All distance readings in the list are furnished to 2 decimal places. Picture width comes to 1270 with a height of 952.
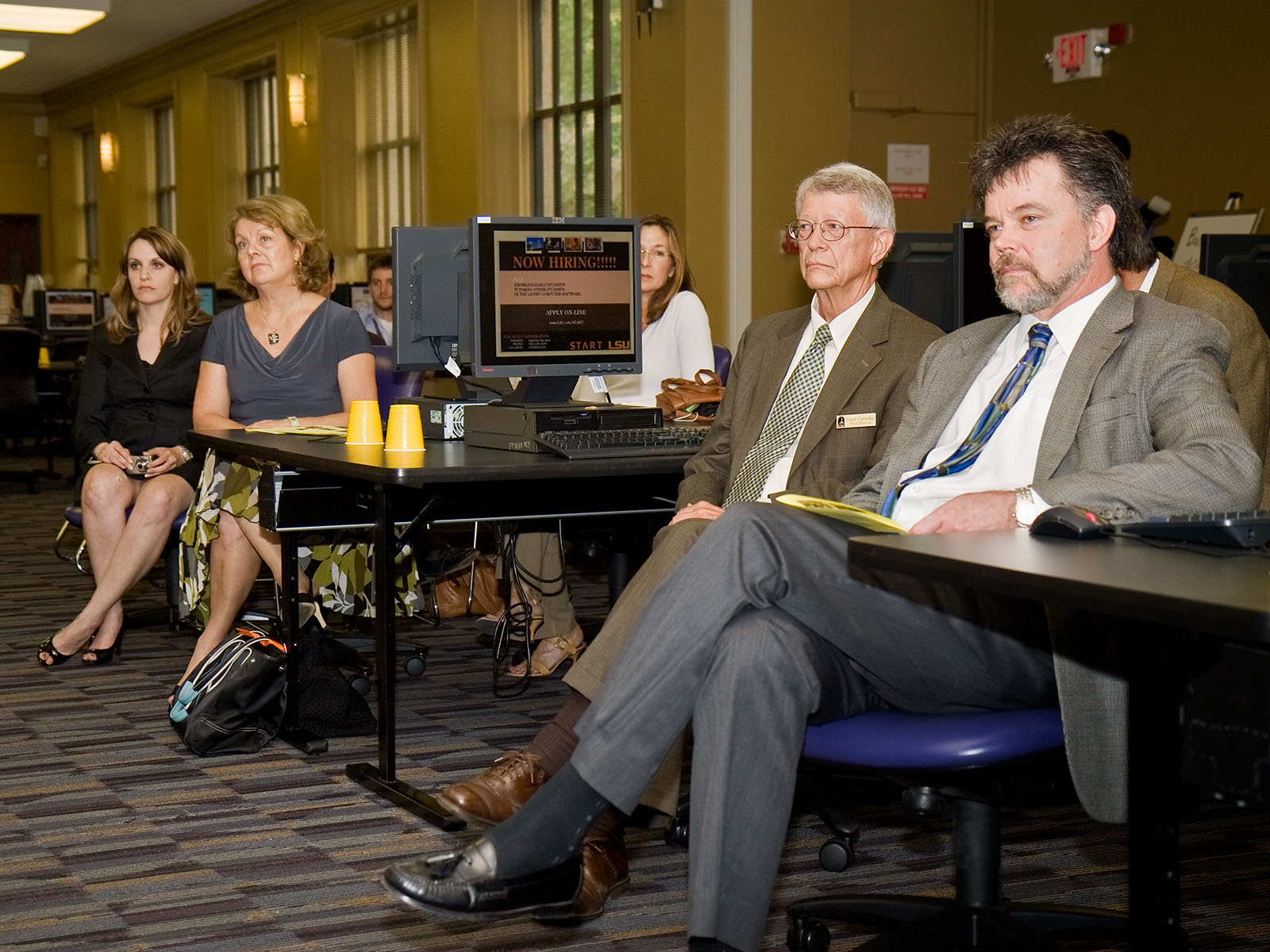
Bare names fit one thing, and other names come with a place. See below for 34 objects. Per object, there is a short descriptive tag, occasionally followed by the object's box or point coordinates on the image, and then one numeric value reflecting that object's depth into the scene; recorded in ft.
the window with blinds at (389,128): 35.24
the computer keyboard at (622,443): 9.94
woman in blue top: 13.53
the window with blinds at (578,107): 29.25
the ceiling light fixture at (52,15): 34.01
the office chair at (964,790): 5.90
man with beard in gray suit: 5.89
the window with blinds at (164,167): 49.39
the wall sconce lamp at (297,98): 37.81
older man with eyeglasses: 8.32
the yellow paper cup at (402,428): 10.28
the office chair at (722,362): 15.35
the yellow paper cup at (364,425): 11.03
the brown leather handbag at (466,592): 16.21
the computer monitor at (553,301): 11.18
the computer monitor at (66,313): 35.22
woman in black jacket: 14.33
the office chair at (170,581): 15.44
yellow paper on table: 11.71
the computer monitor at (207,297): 30.07
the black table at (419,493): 9.44
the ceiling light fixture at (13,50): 40.83
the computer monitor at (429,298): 11.76
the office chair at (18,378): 28.17
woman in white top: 14.73
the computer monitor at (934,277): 11.49
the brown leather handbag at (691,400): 12.05
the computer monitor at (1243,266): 12.29
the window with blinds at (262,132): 42.65
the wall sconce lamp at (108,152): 50.90
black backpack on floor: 11.29
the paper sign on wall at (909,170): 26.30
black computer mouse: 5.14
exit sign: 23.70
